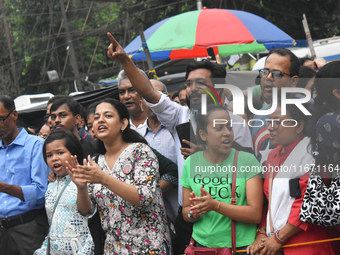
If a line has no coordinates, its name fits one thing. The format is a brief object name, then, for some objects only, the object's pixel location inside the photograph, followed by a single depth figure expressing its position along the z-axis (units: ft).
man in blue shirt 14.83
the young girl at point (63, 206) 12.75
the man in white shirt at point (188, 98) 11.66
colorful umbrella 22.20
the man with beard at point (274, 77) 12.35
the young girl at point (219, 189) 10.93
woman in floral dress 11.45
